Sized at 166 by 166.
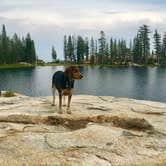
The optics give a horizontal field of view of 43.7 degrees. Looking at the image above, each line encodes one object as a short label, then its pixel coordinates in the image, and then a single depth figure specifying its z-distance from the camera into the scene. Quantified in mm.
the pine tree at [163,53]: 98501
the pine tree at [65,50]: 109158
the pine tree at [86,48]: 107826
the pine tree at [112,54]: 101540
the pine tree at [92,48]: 109590
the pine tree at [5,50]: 92741
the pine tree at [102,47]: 103902
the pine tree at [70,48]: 107574
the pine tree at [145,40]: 96701
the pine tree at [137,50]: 98141
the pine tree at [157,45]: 97781
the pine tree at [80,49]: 105126
